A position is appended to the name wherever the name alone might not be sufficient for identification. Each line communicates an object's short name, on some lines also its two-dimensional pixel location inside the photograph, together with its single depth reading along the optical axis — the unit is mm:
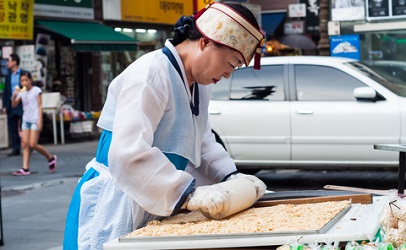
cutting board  3031
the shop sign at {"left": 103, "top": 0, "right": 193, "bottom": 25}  21656
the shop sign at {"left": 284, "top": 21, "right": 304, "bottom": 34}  30297
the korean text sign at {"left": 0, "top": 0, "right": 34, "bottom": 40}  17609
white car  9820
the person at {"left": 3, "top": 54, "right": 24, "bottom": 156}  15922
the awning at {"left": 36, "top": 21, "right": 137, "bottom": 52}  18875
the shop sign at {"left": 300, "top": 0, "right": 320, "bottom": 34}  29562
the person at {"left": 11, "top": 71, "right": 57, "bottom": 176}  12867
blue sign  13570
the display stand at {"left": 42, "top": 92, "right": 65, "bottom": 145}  18438
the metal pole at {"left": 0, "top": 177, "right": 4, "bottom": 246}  7342
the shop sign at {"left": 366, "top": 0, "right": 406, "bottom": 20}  13164
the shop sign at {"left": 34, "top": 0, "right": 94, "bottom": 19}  18984
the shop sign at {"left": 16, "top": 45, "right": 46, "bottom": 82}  18219
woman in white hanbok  2770
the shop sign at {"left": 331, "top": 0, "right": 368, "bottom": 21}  13500
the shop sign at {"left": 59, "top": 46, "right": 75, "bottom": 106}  20438
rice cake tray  2533
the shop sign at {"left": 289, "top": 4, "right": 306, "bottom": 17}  29781
